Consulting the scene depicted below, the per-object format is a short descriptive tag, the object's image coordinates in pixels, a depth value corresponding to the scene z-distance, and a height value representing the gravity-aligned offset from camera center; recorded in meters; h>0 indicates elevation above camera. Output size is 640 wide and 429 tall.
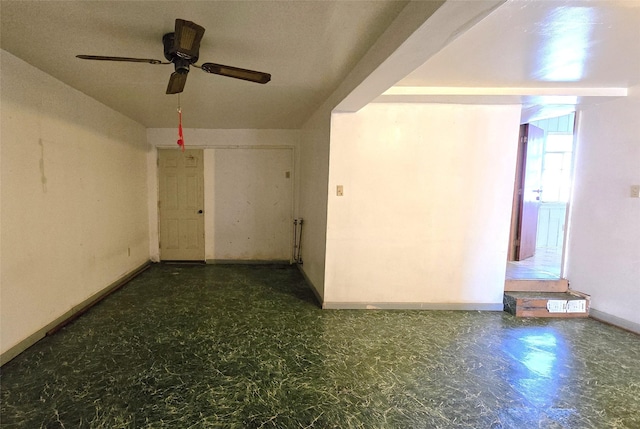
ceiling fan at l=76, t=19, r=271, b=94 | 1.70 +0.81
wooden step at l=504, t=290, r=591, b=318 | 3.45 -1.28
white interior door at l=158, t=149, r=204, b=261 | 5.22 -0.36
